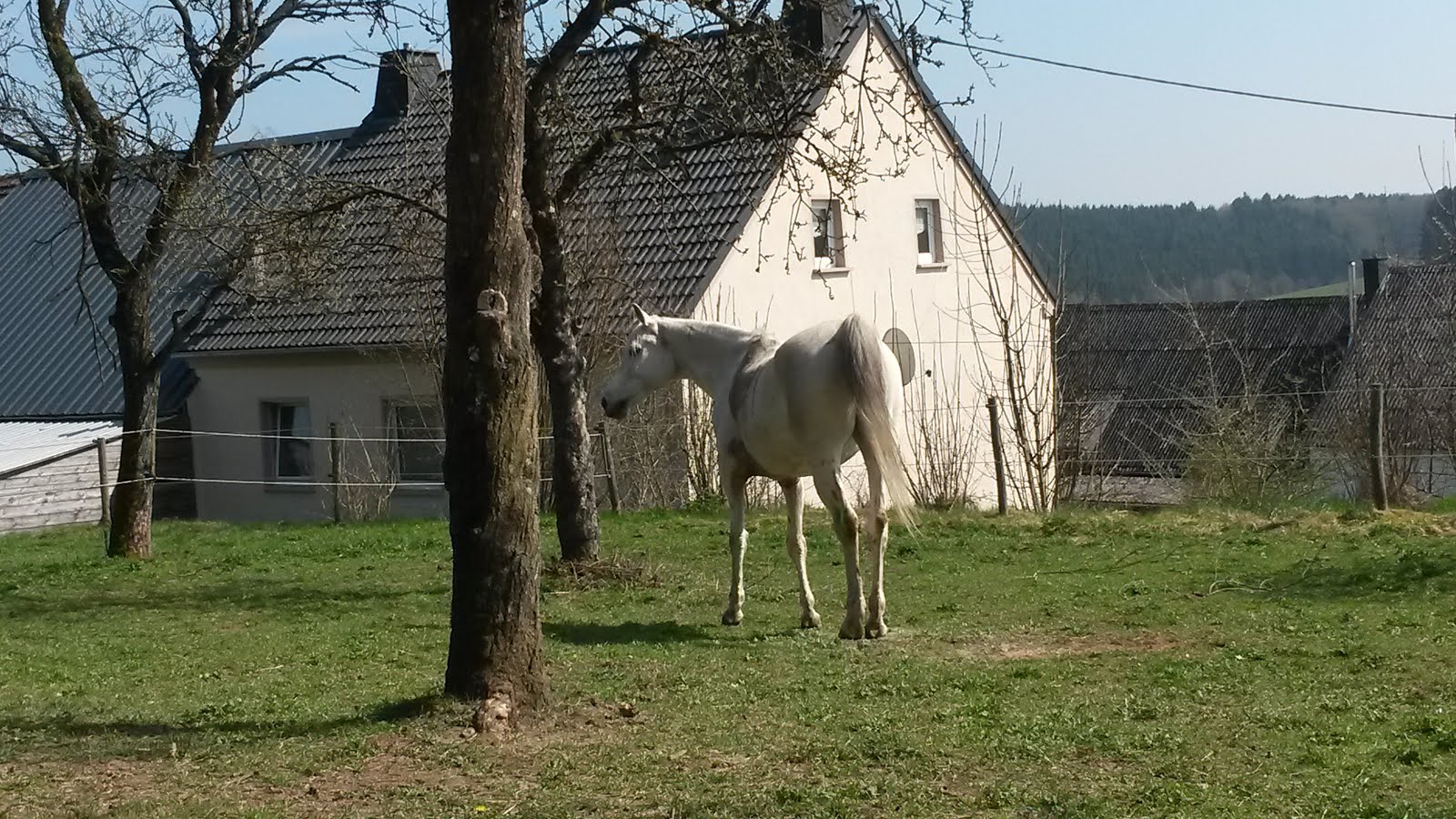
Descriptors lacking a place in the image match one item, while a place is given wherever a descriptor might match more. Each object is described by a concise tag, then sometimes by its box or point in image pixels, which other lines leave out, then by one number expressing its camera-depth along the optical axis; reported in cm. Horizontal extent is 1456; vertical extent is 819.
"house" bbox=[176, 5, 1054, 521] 2103
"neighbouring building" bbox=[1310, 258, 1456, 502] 2059
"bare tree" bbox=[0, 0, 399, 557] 1523
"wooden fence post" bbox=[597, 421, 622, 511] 2003
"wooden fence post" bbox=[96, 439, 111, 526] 1925
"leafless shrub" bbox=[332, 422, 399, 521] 2288
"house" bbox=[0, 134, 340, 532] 2498
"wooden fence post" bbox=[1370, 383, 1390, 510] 1605
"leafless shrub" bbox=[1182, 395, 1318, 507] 1912
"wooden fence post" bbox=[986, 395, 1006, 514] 1784
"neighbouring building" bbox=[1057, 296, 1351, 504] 1989
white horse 957
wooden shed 2444
